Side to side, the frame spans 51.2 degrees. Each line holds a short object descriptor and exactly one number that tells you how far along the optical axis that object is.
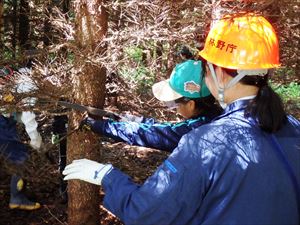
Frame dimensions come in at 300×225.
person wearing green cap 2.01
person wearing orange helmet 1.08
